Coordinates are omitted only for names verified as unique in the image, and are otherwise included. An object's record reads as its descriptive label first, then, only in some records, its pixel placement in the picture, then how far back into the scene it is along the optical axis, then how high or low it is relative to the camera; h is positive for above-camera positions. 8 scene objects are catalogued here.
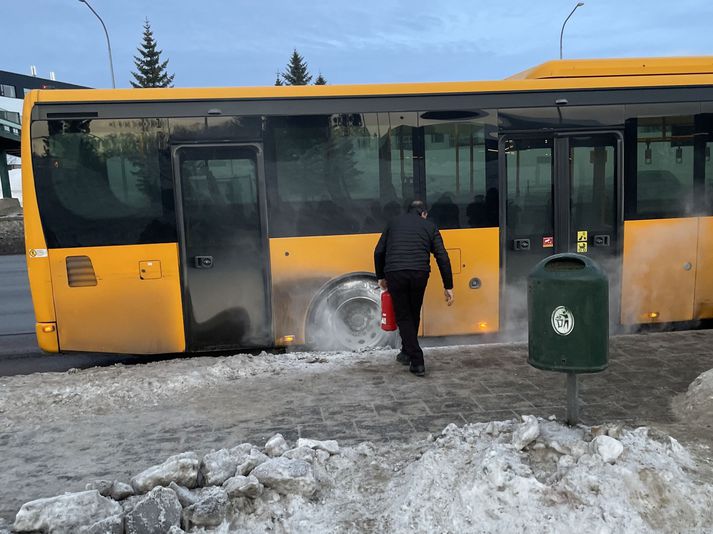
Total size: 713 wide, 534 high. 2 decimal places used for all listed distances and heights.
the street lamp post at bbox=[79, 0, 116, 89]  27.38 +9.49
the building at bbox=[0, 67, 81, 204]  71.56 +17.79
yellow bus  6.62 +0.18
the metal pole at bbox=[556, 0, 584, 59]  28.11 +9.48
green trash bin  3.97 -0.76
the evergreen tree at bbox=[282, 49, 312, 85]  61.69 +15.40
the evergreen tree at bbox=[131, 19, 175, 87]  58.41 +16.11
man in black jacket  5.90 -0.55
